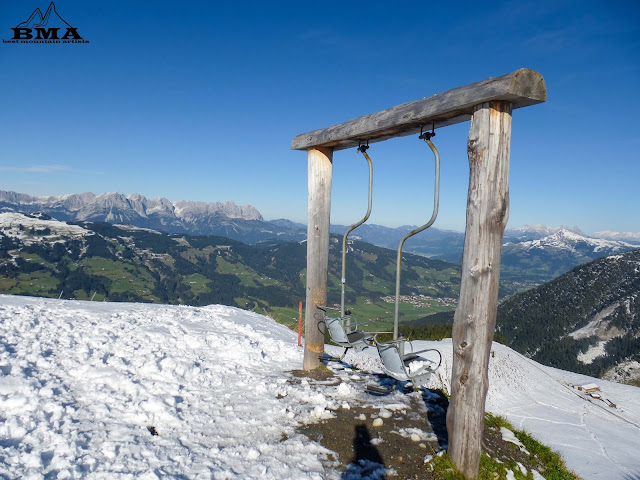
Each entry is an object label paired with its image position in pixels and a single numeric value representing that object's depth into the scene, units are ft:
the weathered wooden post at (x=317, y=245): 26.30
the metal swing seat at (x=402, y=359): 17.29
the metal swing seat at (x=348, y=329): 22.30
